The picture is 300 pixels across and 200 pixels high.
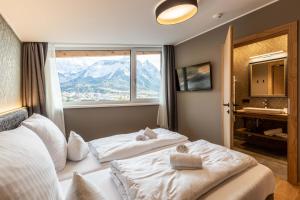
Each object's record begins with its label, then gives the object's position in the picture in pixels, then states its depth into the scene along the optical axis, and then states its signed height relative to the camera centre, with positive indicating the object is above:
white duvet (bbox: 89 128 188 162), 1.71 -0.54
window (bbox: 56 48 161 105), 3.38 +0.42
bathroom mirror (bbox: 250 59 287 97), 3.46 +0.30
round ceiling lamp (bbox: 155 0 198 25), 1.69 +0.87
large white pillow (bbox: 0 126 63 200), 0.62 -0.30
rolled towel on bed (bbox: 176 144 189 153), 1.58 -0.50
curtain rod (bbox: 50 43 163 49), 3.20 +0.97
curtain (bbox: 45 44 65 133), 3.04 +0.07
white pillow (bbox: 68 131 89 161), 1.65 -0.50
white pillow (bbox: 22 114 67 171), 1.41 -0.36
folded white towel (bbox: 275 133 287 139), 3.12 -0.76
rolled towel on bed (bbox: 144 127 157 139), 2.13 -0.48
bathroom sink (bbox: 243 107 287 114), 3.21 -0.34
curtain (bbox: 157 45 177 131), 3.62 +0.12
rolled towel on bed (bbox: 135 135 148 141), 2.08 -0.51
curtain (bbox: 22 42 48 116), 2.93 +0.34
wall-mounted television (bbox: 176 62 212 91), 3.01 +0.31
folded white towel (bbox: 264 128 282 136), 3.28 -0.73
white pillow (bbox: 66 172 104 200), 0.80 -0.44
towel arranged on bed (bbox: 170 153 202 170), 1.25 -0.48
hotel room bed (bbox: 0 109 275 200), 1.09 -0.62
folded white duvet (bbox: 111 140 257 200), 0.99 -0.53
